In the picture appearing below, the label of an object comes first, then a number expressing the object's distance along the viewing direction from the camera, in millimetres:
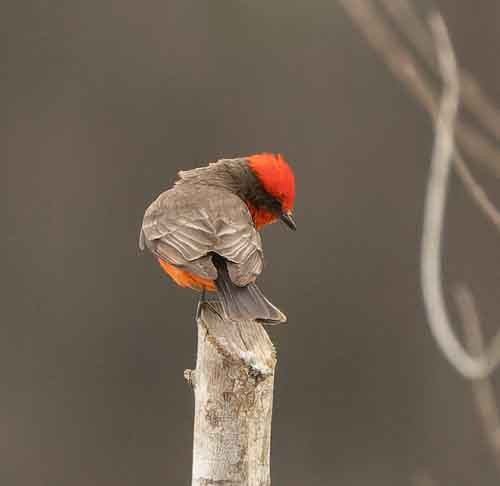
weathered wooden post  8422
